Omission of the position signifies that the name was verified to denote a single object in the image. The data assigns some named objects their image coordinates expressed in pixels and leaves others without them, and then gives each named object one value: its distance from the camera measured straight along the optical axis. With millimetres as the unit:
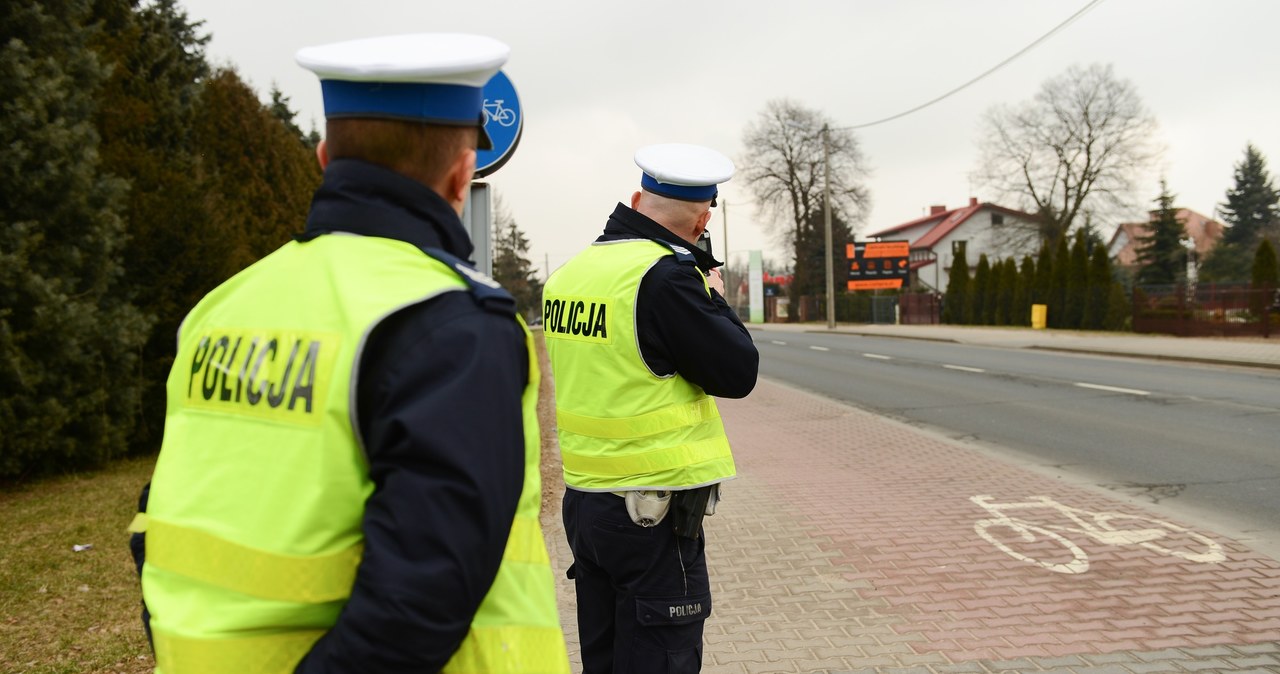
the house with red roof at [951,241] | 82438
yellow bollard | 37656
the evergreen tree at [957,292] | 48969
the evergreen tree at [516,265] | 61388
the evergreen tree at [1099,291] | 34156
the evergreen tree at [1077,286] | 35875
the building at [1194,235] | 74500
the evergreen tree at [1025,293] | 41125
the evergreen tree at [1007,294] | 43094
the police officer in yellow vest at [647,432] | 2633
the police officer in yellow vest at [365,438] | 1251
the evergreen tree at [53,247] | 7695
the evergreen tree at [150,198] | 10148
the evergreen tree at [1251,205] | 70000
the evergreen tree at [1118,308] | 32812
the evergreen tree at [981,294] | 45625
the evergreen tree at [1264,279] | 25861
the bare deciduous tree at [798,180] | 57719
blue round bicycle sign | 5312
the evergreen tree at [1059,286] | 37156
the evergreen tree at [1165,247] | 53156
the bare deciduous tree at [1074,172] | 49156
